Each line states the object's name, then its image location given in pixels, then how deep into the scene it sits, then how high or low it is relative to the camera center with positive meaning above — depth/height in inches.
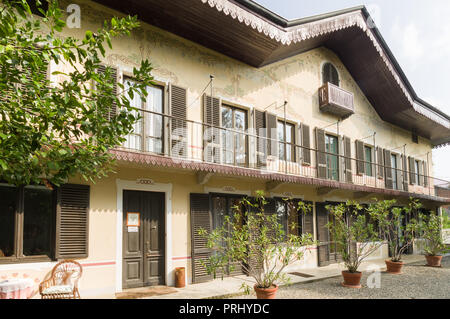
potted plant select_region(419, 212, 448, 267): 485.7 -56.4
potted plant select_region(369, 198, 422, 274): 406.0 -33.7
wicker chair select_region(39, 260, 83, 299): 233.5 -56.1
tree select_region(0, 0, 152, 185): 117.1 +36.2
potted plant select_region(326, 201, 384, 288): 332.8 -41.0
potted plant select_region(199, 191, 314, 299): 238.7 -32.6
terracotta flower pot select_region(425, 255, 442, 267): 487.2 -86.3
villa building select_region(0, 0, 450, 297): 284.0 +71.1
